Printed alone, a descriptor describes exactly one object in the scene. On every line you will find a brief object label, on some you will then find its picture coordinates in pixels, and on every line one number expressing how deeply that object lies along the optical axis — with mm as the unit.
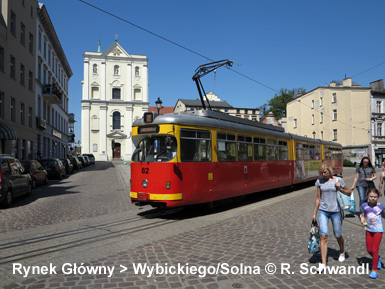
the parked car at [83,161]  38978
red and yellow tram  8367
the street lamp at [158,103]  18750
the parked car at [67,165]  26570
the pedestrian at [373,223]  4348
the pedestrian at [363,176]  8586
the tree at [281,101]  76250
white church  59156
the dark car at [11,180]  10263
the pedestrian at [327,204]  4648
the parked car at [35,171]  16164
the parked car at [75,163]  32906
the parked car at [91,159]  47988
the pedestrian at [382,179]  8090
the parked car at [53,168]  21672
